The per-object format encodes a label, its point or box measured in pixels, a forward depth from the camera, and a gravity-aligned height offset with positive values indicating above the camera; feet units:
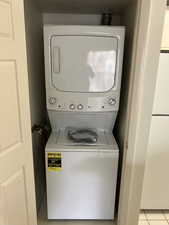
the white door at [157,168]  5.62 -3.04
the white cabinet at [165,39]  5.11 +0.81
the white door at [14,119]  3.32 -1.01
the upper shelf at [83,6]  5.53 +1.93
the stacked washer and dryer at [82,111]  5.24 -1.29
